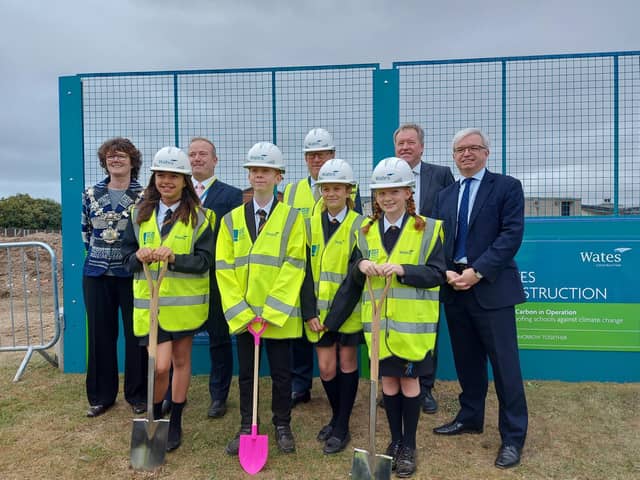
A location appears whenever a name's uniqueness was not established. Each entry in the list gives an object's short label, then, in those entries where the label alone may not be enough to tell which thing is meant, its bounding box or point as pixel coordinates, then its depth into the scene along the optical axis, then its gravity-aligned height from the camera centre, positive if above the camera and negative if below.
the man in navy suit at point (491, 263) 3.62 -0.22
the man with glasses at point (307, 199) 4.34 +0.34
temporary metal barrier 5.86 -1.65
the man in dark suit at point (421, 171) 4.42 +0.61
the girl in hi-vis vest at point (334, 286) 3.71 -0.41
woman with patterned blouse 4.50 -0.45
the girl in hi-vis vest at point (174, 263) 3.69 -0.22
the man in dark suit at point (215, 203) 4.57 +0.31
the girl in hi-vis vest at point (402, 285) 3.29 -0.35
